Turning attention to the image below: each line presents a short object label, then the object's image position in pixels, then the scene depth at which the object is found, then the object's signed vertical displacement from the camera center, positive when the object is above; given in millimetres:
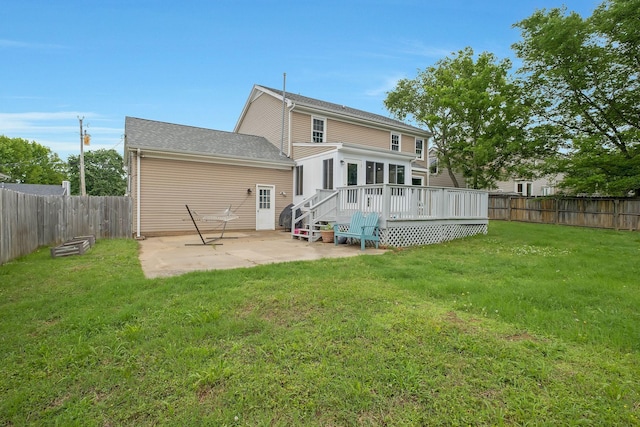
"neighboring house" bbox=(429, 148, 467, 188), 27750 +2698
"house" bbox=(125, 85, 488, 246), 9562 +1041
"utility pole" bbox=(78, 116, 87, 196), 22620 +4174
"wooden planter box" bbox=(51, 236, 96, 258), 6912 -1006
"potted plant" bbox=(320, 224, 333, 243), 9859 -898
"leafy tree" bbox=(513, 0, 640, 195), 15211 +6439
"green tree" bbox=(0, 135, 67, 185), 40459 +5495
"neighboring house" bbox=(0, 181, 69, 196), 29312 +1428
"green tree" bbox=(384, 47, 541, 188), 19761 +5630
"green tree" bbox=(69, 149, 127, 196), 39625 +3798
